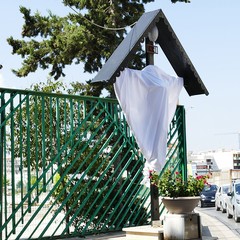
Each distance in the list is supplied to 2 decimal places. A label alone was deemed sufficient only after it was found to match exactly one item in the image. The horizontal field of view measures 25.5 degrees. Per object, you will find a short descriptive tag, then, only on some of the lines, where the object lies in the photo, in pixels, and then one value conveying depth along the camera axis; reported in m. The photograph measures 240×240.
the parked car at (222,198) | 22.62
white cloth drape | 8.80
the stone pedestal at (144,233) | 8.23
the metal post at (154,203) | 8.85
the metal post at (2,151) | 7.91
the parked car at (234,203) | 17.50
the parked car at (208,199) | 29.45
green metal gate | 8.14
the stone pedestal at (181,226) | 8.03
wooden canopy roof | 8.50
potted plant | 8.20
